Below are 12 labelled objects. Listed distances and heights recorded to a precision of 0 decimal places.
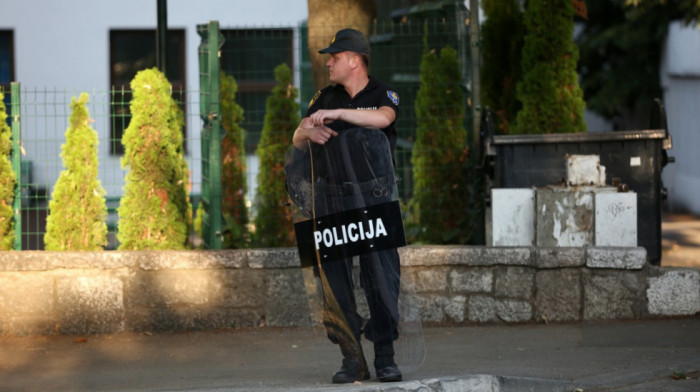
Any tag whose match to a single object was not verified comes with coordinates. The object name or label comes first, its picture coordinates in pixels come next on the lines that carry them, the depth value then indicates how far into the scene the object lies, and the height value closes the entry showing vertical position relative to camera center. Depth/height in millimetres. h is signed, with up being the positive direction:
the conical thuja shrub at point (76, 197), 18252 -128
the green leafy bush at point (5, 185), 17988 -32
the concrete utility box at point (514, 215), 17848 -292
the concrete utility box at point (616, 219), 17116 -318
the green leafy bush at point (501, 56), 22656 +1111
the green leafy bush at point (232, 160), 20788 +154
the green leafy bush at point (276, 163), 20633 +125
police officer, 12277 -438
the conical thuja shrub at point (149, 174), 18205 +36
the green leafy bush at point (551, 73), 20835 +862
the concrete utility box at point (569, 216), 17241 -296
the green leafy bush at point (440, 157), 20431 +156
